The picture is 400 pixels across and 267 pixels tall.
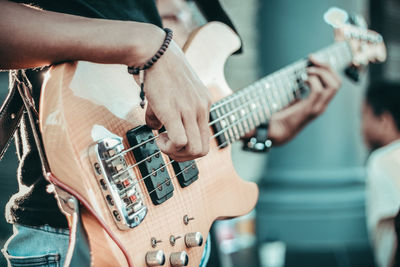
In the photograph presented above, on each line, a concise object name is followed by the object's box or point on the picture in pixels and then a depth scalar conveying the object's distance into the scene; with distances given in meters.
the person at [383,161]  2.19
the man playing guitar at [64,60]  0.74
